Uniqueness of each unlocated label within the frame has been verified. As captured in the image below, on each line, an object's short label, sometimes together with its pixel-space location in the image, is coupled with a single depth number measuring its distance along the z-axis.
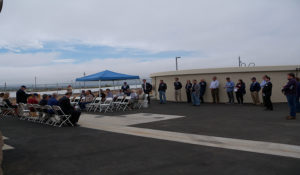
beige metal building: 15.38
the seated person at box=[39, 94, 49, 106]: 10.95
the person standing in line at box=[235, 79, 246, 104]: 14.82
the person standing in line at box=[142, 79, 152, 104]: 17.42
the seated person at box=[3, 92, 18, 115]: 13.68
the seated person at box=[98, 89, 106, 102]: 15.36
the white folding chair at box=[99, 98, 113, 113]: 13.84
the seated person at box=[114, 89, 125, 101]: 15.18
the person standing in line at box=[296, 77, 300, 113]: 10.51
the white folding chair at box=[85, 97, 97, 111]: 14.62
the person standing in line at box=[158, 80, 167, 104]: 17.22
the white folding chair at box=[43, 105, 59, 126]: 9.85
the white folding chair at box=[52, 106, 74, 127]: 9.31
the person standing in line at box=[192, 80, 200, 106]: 15.00
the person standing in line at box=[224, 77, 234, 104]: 15.27
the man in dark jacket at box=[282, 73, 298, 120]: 9.18
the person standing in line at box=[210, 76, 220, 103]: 15.96
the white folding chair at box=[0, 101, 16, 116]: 13.65
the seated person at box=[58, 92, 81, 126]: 9.34
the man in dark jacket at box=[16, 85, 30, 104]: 13.38
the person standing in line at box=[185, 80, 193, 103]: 16.84
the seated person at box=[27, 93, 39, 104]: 12.19
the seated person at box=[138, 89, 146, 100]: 14.91
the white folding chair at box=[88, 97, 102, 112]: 14.18
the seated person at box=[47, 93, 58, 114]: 10.08
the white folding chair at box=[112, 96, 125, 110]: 14.47
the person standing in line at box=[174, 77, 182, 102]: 17.39
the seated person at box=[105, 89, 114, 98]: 14.78
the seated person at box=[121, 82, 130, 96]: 17.04
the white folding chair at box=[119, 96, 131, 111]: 14.20
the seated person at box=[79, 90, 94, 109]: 15.02
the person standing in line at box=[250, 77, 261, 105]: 13.93
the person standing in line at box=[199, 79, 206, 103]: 16.67
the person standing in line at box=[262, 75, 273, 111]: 11.06
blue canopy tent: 15.21
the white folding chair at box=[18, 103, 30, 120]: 11.60
